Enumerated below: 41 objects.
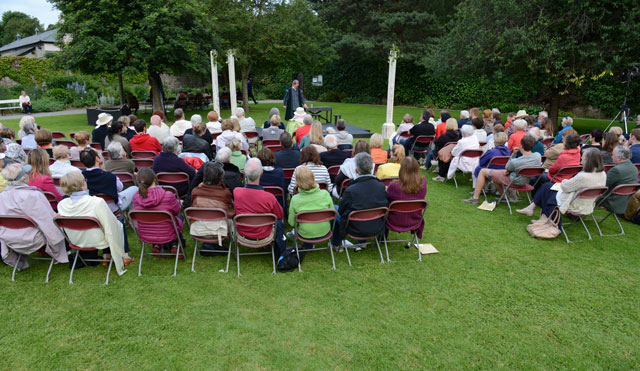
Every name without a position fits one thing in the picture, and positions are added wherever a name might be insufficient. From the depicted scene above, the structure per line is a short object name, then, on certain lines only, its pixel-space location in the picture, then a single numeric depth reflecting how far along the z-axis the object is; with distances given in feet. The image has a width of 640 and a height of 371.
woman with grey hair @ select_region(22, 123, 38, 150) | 24.25
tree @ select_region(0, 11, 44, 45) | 217.97
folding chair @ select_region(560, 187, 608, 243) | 16.52
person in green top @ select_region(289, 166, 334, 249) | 14.80
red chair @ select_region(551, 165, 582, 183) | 19.37
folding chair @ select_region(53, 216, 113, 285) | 13.12
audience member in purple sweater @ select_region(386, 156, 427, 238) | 15.61
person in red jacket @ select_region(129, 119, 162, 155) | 23.85
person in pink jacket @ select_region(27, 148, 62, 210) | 15.52
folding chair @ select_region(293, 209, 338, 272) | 14.29
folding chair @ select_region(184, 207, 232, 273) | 14.00
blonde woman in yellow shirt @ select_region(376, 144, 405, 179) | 19.02
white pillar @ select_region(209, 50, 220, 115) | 44.60
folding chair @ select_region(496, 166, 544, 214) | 20.04
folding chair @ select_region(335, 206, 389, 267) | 14.78
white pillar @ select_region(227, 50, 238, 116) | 44.39
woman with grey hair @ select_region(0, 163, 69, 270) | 13.78
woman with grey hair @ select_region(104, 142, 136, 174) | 18.22
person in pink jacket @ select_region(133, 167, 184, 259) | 14.51
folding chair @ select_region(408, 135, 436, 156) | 29.09
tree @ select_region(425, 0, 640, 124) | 38.40
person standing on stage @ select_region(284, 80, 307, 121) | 46.75
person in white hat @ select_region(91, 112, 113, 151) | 27.81
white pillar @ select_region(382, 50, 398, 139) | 42.68
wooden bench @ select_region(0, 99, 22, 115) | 66.25
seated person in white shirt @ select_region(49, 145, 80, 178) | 17.42
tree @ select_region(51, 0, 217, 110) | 50.62
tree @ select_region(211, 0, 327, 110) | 63.31
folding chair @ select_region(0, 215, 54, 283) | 13.19
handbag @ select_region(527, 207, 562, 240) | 18.04
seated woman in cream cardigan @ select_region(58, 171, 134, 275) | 13.43
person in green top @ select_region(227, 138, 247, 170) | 20.16
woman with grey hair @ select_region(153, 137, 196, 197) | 18.35
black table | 51.50
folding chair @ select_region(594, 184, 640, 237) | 17.40
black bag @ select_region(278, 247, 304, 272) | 15.08
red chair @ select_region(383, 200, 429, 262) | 15.11
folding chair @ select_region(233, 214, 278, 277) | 13.97
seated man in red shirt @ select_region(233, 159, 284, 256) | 14.52
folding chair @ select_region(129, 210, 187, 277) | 13.79
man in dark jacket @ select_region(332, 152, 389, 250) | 15.12
